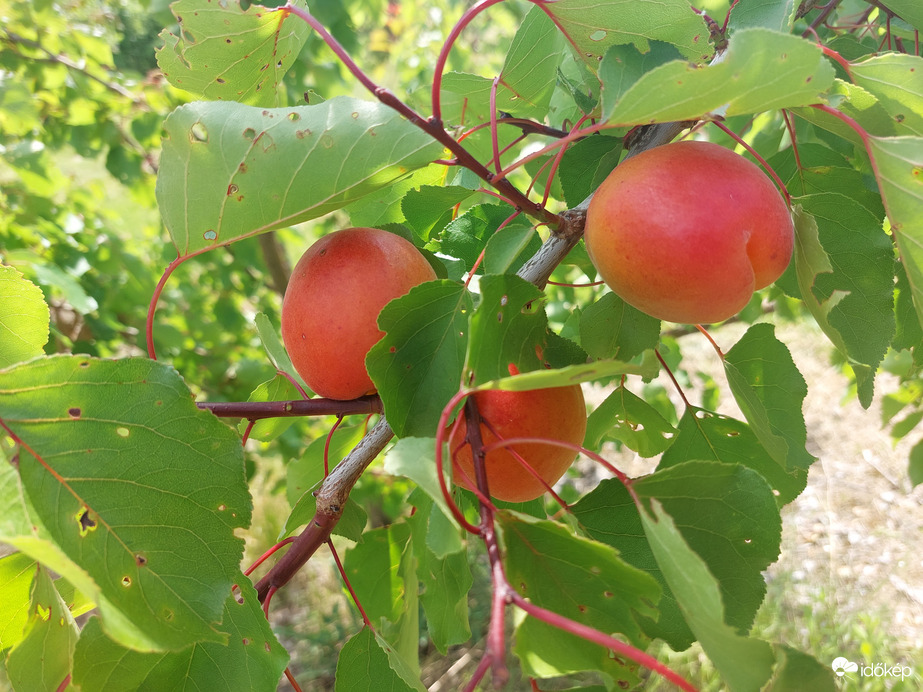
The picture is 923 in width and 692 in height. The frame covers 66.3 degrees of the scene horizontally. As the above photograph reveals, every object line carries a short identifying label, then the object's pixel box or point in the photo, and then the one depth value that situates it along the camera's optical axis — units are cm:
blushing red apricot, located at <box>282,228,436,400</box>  18
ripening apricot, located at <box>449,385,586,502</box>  17
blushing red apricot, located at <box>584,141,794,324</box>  16
